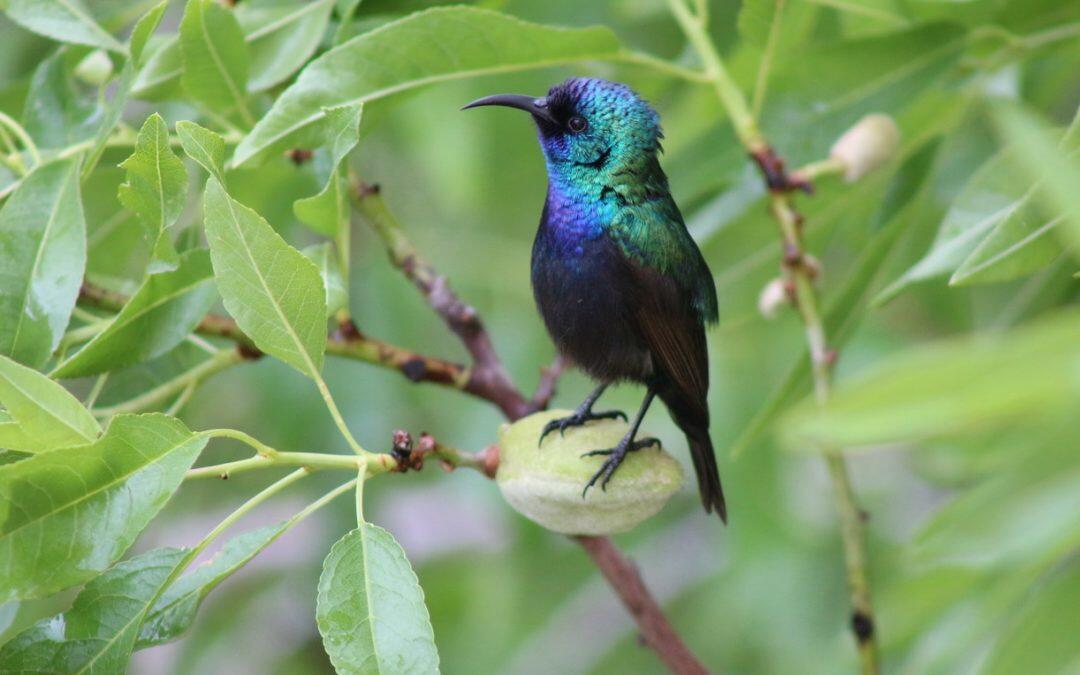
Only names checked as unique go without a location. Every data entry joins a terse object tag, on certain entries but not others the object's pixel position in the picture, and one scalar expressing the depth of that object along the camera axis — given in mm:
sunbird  5355
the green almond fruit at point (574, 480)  4379
